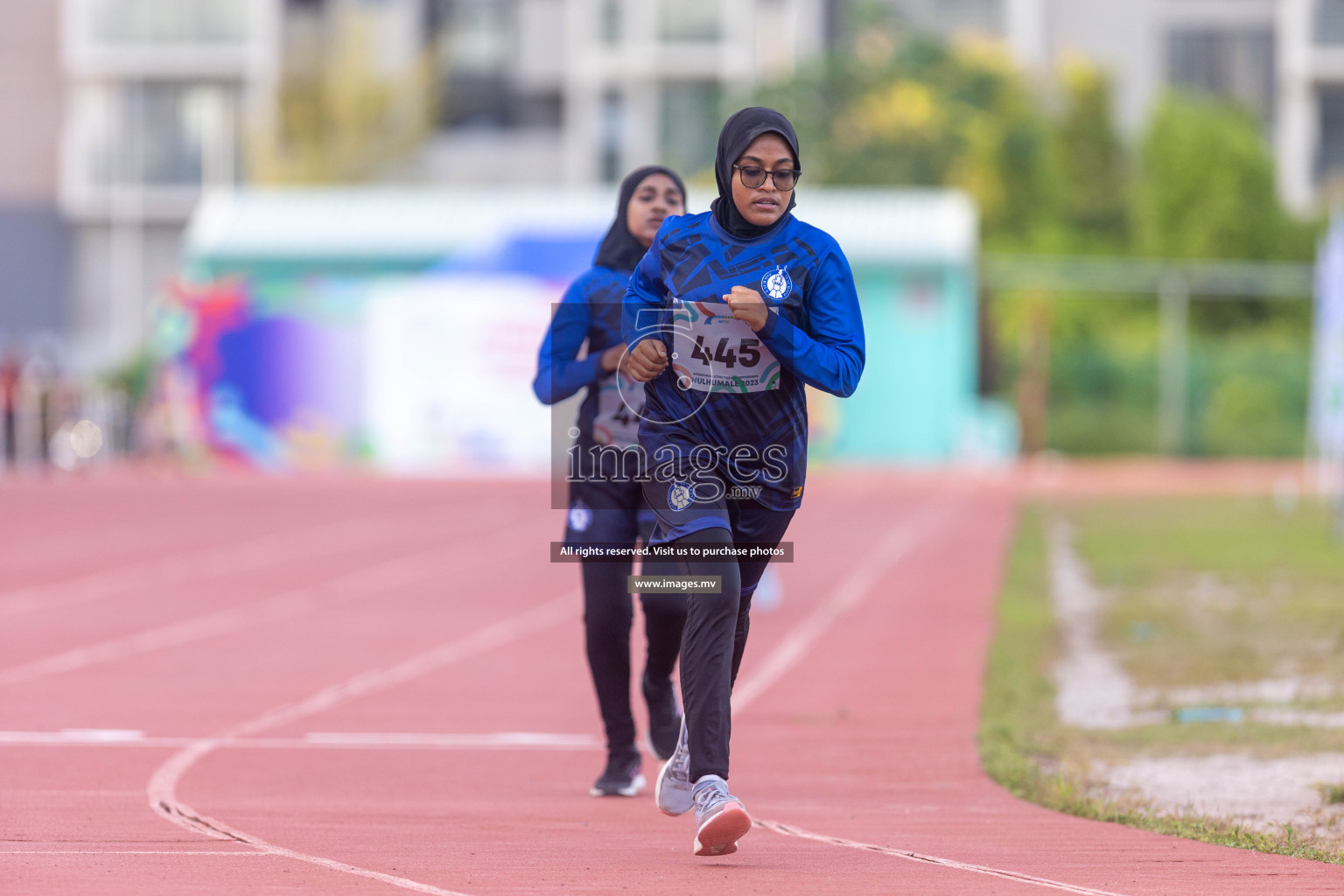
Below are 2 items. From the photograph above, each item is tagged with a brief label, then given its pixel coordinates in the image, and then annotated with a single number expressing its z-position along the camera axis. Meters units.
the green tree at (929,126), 94.50
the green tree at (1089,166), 104.81
